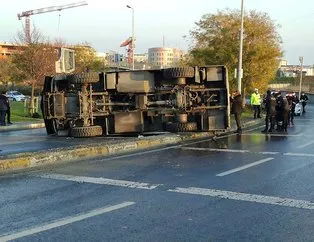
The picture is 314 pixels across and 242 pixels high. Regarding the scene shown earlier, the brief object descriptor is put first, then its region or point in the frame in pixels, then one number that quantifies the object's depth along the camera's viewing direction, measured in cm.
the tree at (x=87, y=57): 6221
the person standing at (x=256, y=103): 2659
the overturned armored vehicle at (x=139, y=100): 1379
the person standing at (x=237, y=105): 1780
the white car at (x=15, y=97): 6327
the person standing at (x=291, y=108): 2359
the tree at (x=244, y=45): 3250
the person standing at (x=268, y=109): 1825
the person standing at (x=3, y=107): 2201
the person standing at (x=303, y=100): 3558
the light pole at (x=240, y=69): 2669
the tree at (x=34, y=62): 3200
